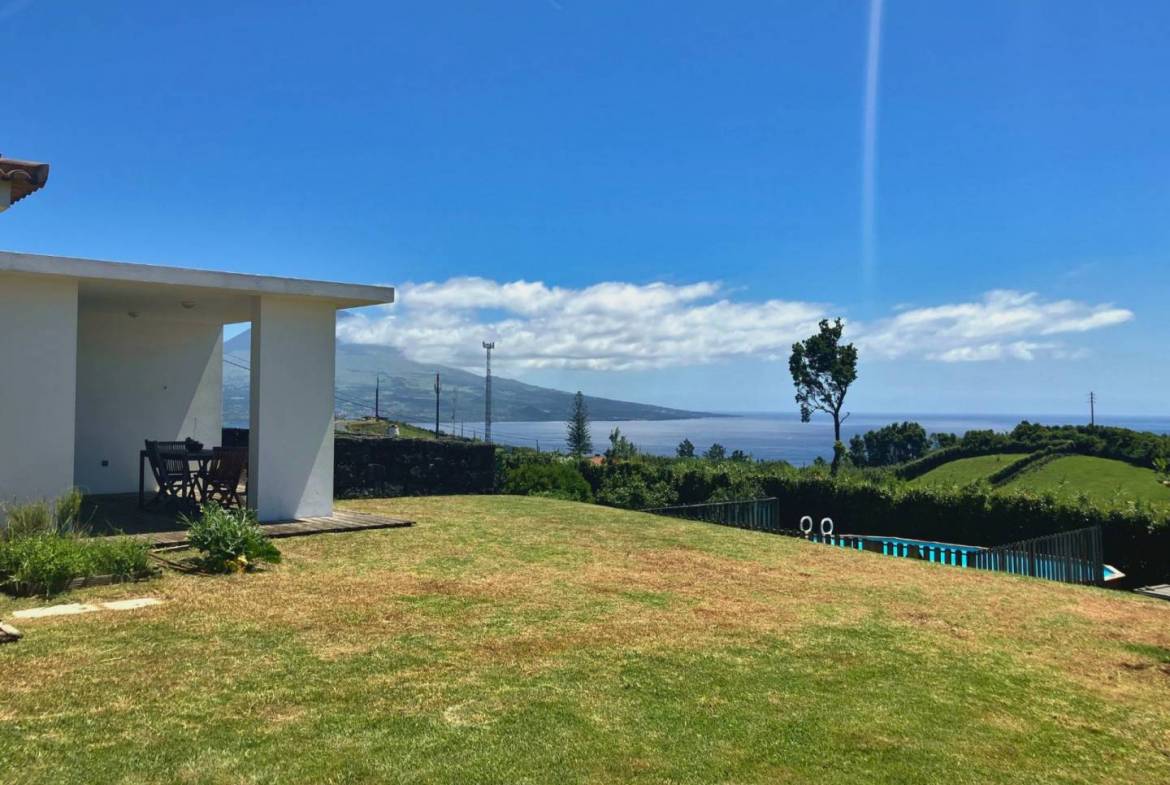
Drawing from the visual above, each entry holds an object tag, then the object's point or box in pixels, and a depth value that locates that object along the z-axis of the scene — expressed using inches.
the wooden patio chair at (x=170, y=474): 418.0
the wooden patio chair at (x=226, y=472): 410.9
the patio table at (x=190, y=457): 409.7
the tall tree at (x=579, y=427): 3088.1
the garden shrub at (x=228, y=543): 290.2
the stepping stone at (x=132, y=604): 231.6
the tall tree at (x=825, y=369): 1790.1
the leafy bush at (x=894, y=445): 3088.1
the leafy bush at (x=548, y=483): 689.0
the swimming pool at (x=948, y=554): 464.1
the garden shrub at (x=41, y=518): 303.3
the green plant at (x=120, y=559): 264.7
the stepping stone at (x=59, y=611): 219.6
